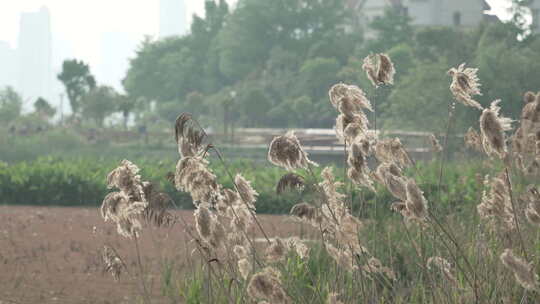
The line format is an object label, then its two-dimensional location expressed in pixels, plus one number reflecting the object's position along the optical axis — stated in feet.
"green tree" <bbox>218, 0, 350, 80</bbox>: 434.30
